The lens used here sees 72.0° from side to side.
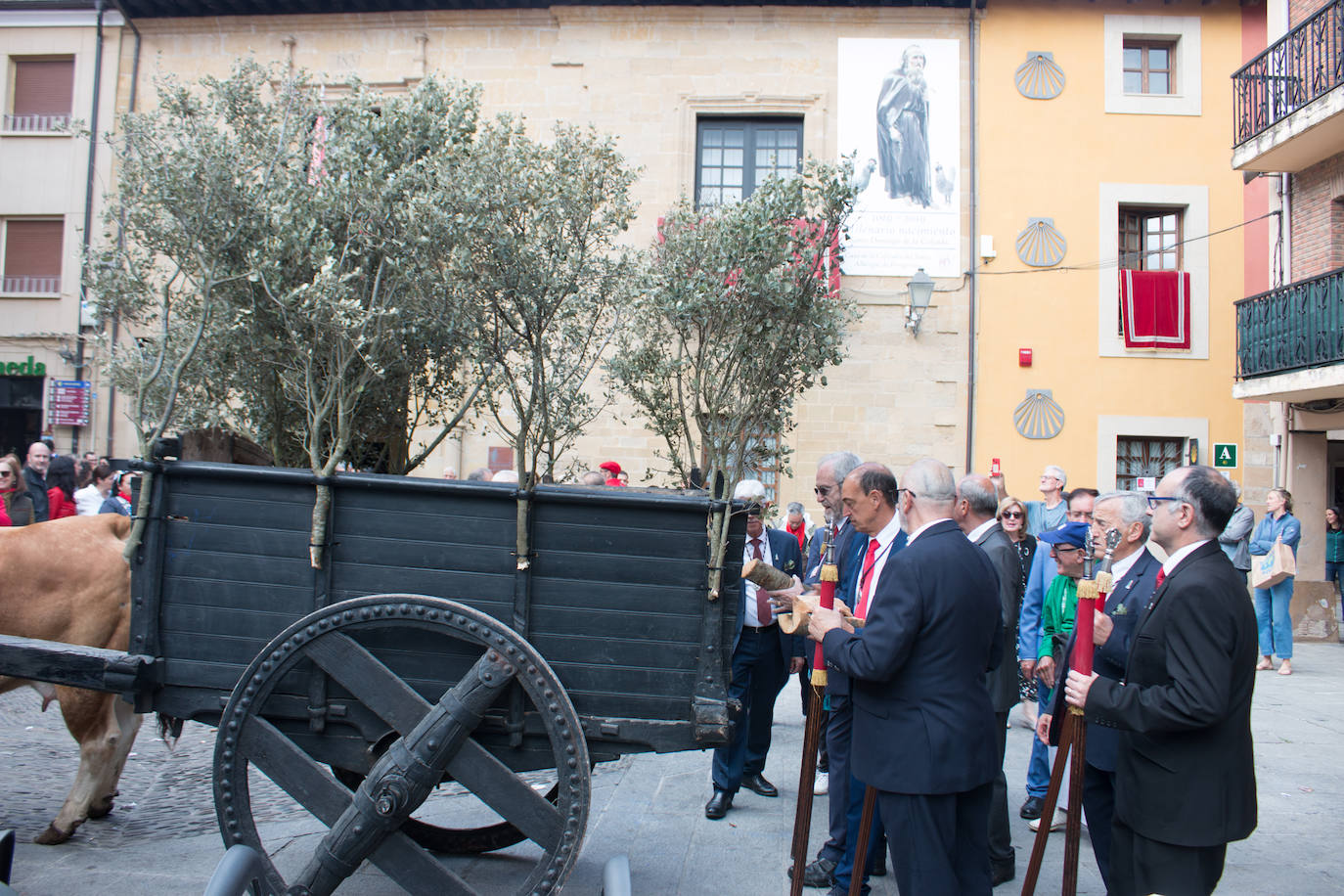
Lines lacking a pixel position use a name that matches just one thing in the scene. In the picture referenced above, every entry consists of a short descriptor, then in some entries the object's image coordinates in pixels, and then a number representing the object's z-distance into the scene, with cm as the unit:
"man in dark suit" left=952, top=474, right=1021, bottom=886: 471
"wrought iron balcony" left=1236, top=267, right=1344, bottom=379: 1196
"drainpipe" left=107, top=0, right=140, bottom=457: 1536
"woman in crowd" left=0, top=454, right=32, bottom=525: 786
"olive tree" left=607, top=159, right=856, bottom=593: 681
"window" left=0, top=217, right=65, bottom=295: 1594
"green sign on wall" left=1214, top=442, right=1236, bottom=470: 1402
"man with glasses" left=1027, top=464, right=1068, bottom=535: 752
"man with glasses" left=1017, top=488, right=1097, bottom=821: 528
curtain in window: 1443
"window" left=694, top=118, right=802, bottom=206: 1505
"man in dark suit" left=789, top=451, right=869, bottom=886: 425
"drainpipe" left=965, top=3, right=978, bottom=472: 1441
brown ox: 429
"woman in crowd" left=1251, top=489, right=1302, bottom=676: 1033
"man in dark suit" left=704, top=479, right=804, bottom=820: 517
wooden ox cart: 311
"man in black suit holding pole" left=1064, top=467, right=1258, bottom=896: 281
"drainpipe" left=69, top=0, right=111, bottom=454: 1536
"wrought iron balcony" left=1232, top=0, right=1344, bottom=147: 1231
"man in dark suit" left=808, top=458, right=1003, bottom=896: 298
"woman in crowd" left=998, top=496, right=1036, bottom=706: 581
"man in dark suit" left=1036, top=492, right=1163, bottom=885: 348
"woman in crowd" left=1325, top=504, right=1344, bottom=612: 1321
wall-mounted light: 1379
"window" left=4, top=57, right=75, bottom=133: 1612
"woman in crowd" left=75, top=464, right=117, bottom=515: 953
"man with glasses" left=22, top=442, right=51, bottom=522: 910
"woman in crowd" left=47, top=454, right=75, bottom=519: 922
